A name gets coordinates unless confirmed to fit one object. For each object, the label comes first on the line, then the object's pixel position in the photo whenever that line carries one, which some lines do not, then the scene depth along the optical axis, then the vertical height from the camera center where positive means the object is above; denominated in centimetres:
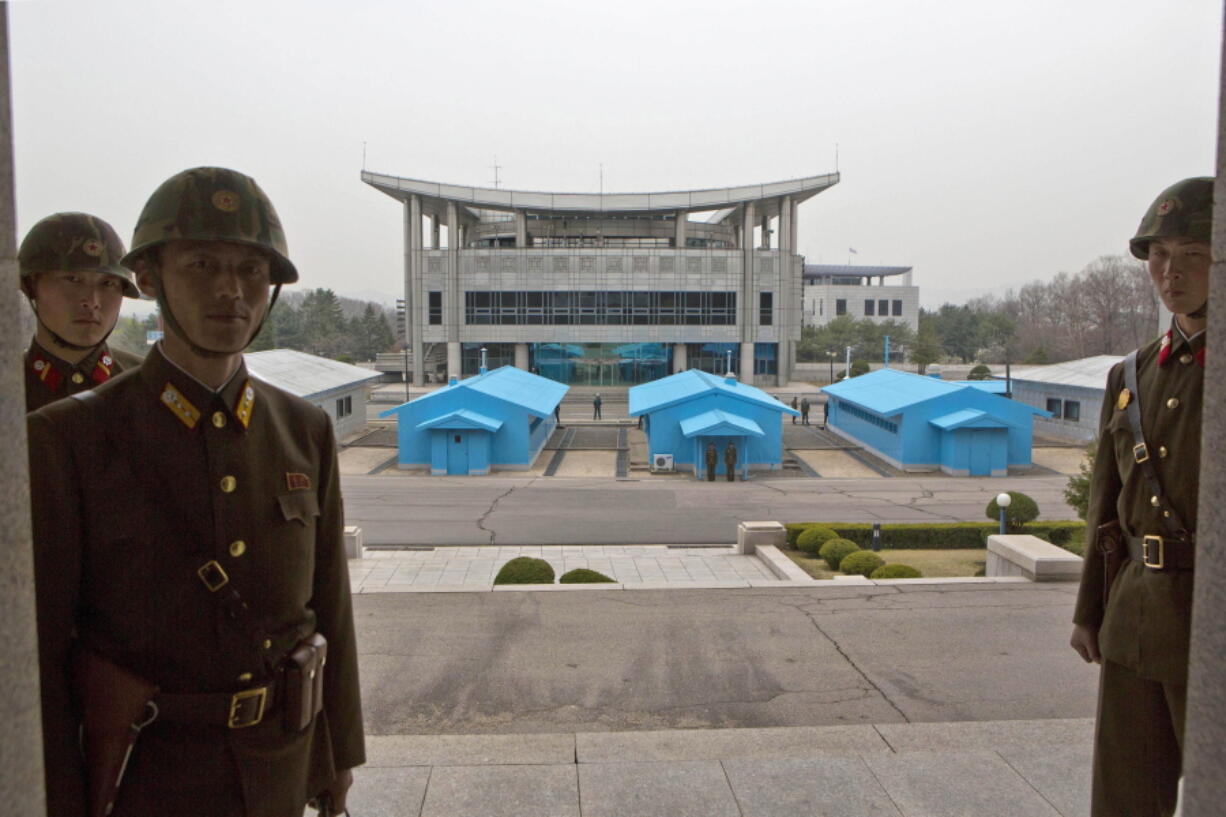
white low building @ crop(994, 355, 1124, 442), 3244 -156
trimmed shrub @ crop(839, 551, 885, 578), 1267 -303
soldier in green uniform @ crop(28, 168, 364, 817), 242 -56
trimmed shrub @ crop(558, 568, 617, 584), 1119 -289
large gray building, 5481 +354
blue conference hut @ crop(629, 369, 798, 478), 2720 -213
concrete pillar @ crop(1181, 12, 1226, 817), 187 -53
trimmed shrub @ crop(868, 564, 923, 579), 1134 -283
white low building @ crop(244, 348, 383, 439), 3104 -124
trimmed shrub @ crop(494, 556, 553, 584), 1128 -286
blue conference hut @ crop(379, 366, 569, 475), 2669 -248
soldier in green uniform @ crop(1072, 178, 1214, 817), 334 -73
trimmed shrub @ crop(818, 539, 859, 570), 1360 -307
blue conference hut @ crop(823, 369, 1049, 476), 2664 -237
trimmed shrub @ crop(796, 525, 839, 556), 1473 -312
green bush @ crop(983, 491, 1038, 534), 1648 -302
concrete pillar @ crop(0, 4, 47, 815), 170 -43
